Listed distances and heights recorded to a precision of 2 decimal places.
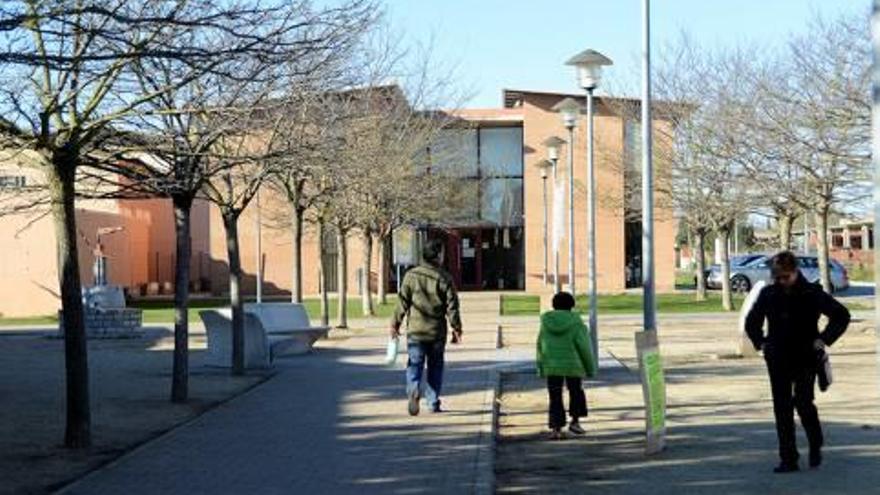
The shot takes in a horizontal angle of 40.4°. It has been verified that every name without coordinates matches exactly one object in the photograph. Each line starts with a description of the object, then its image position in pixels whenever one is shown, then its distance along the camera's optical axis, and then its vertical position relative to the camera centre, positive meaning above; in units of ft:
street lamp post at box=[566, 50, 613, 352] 56.18 +9.38
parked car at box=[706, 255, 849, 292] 150.82 -0.13
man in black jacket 29.66 -1.75
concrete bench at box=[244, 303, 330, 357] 66.54 -2.86
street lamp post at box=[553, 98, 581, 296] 67.77 +9.16
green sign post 33.17 -3.32
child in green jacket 37.35 -2.48
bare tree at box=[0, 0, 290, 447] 30.37 +4.38
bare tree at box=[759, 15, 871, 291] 65.67 +8.42
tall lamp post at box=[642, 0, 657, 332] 39.42 +2.25
